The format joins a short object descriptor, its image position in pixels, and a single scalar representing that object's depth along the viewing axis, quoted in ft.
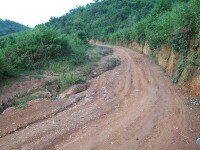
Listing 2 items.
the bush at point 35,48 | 47.19
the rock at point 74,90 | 34.39
